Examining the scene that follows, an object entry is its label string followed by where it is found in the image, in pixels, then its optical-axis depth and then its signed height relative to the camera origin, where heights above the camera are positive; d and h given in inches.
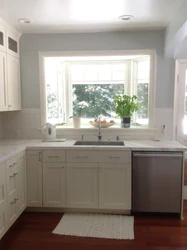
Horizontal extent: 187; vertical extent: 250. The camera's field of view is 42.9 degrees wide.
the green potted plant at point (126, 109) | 143.6 -1.1
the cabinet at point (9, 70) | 119.7 +19.9
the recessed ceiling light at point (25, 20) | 116.4 +43.0
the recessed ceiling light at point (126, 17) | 112.5 +43.1
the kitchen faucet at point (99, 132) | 138.1 -14.4
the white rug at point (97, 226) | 103.9 -55.1
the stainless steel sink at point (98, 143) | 135.5 -20.6
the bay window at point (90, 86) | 151.0 +13.9
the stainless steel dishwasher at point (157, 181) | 116.4 -36.6
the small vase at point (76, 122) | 147.7 -9.2
